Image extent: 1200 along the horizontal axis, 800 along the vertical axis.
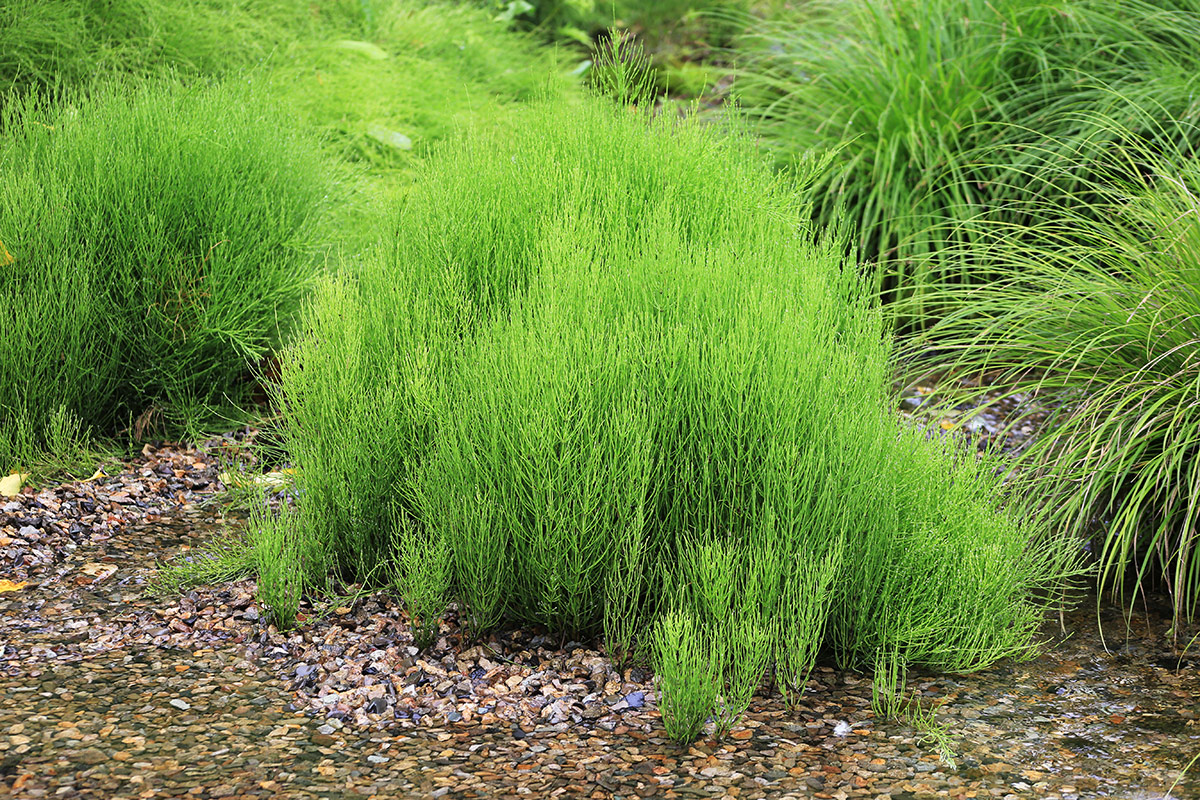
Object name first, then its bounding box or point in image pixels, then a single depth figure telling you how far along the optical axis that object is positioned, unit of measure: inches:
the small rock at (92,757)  95.6
